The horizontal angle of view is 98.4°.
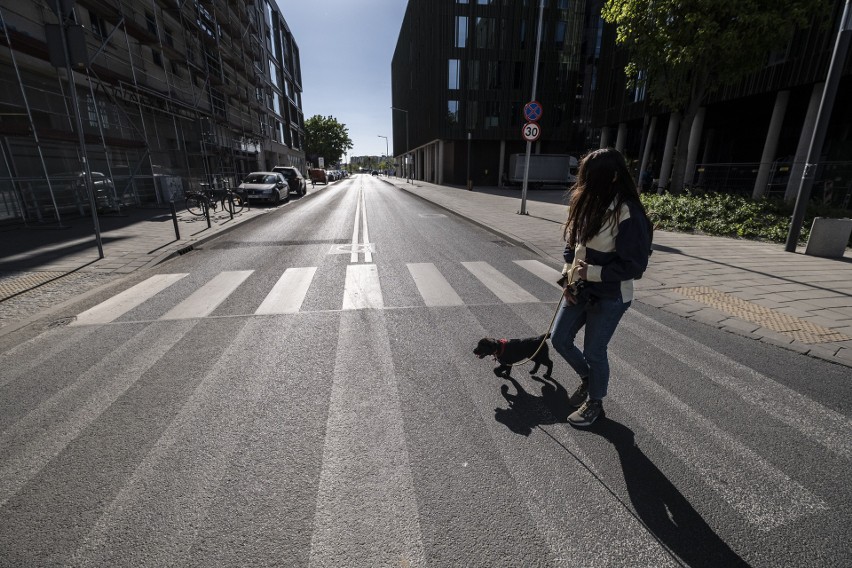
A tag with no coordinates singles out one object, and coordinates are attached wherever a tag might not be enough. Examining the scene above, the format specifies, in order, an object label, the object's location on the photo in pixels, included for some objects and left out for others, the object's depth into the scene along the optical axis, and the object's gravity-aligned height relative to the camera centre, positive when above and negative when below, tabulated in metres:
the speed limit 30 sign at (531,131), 13.33 +1.56
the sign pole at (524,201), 15.00 -1.01
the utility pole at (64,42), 6.27 +2.29
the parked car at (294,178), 24.08 -0.13
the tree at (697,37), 9.70 +3.74
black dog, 3.26 -1.49
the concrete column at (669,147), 23.46 +1.78
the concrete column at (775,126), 17.66 +2.33
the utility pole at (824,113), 6.95 +1.17
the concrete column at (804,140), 15.28 +1.51
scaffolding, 11.60 +3.15
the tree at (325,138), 84.06 +8.51
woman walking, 2.37 -0.52
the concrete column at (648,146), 24.63 +1.93
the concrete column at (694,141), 21.94 +2.00
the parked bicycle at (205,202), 13.14 -1.03
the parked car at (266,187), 17.83 -0.53
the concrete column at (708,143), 27.50 +2.33
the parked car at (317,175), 44.62 +0.11
